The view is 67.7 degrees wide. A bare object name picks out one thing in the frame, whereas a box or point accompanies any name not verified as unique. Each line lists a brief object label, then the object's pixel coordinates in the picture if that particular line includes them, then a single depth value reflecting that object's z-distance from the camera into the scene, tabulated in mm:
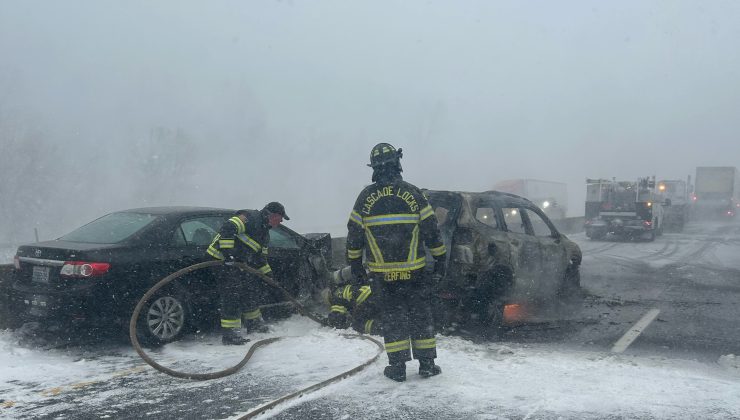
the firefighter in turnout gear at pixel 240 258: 5629
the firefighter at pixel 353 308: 5441
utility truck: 20250
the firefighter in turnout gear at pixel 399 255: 4367
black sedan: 5121
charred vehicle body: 6148
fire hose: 4070
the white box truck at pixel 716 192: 35750
